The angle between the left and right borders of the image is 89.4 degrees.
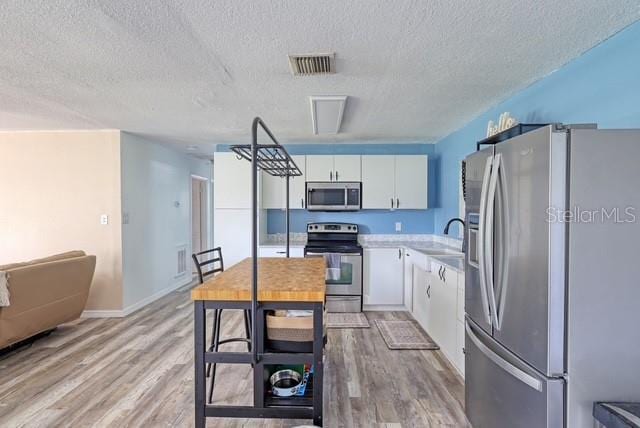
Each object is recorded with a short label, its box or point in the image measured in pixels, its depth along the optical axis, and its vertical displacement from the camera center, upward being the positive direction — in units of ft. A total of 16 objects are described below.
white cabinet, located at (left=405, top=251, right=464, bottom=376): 8.45 -2.95
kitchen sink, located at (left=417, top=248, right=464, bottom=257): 11.43 -1.59
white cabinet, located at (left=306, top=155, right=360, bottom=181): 14.79 +1.91
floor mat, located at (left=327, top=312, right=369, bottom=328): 12.32 -4.43
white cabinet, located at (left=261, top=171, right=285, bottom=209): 14.98 +0.62
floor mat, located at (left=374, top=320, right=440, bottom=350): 10.46 -4.39
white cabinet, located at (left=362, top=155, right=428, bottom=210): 14.78 +1.19
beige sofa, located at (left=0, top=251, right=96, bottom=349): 9.07 -2.69
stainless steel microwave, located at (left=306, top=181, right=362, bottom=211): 14.71 +0.62
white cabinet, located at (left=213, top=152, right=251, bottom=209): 14.60 +1.18
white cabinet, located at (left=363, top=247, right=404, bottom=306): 13.93 -2.73
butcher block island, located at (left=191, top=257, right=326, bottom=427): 5.38 -2.48
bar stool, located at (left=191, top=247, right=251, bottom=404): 7.40 -2.94
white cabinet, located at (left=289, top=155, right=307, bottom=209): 14.85 +0.96
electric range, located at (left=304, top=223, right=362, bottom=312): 13.83 -2.85
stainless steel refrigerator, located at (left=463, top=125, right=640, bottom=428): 4.09 -0.79
